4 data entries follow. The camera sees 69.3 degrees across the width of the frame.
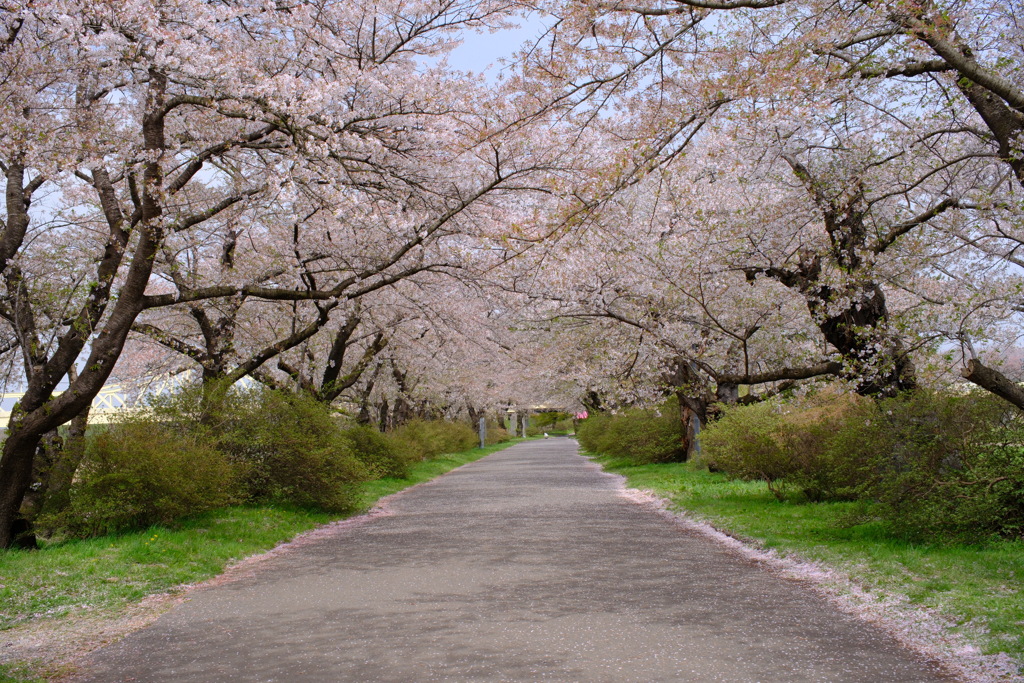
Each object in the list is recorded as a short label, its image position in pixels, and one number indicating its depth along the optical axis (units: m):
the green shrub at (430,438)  24.43
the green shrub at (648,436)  25.00
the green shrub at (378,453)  19.38
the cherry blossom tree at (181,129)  8.55
